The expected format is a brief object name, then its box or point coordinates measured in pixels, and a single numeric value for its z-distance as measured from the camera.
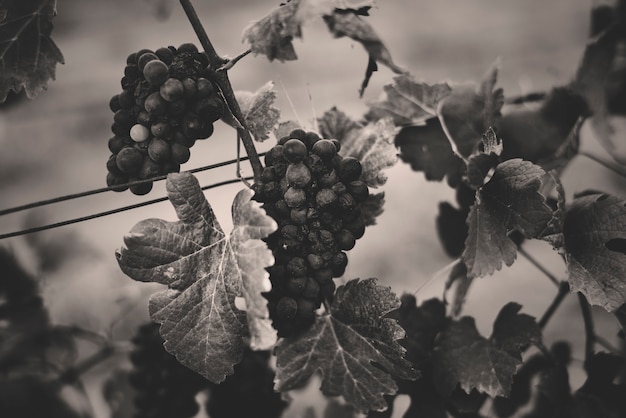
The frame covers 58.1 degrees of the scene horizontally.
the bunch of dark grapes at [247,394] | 0.79
